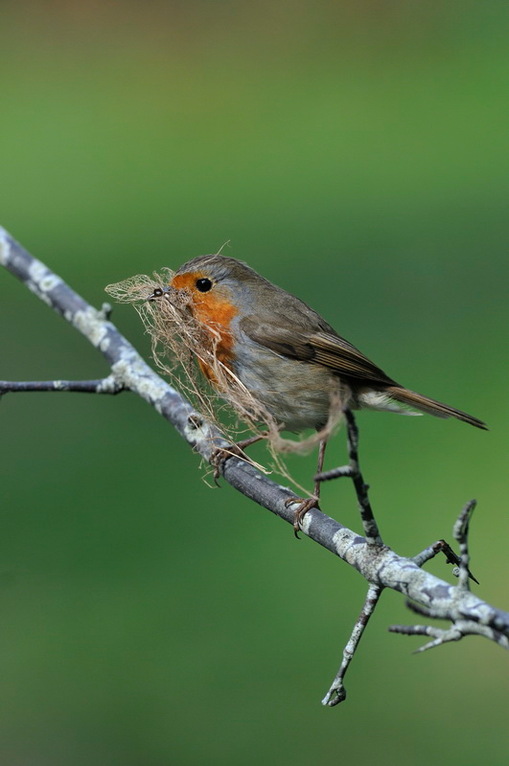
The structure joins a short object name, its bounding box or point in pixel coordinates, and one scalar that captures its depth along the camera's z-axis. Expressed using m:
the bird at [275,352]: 4.90
